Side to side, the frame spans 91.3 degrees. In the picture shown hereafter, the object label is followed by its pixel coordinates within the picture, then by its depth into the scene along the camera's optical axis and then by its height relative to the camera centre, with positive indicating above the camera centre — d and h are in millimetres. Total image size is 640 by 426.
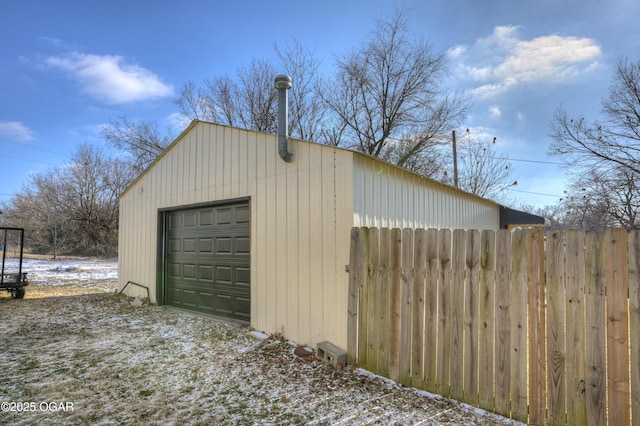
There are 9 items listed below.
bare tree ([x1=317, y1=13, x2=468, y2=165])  14000 +6267
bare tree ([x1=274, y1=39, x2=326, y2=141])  14992 +6822
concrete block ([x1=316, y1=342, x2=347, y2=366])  3545 -1457
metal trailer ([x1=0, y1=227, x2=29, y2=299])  7774 -1389
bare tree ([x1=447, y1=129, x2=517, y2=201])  17734 +3378
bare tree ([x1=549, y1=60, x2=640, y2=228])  13516 +3625
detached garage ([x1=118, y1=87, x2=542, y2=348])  3922 +143
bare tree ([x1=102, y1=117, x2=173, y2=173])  17422 +5165
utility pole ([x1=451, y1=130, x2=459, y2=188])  14539 +3160
